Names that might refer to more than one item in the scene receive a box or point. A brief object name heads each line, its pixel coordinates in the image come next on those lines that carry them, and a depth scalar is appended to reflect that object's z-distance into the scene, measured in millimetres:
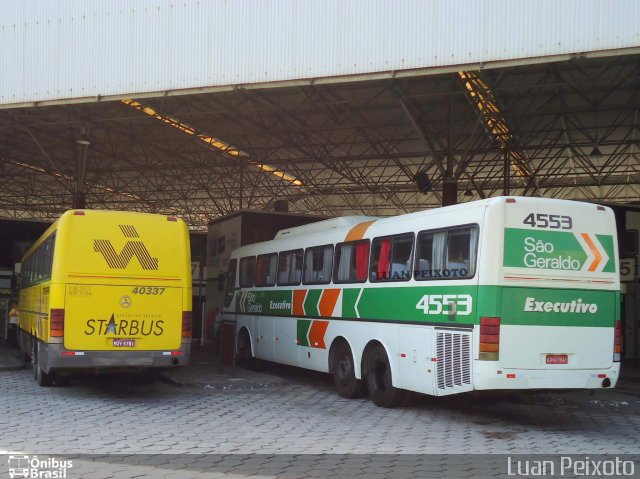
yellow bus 11289
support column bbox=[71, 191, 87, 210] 24336
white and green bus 9328
